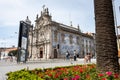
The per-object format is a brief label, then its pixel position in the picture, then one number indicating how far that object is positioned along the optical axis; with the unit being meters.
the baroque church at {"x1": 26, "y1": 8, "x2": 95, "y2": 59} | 20.52
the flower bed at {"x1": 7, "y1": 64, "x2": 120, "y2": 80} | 1.97
